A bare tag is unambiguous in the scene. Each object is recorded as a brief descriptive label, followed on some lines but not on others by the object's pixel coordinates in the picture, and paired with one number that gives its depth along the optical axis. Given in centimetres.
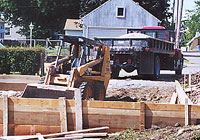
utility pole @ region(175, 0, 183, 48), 3766
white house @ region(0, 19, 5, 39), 8267
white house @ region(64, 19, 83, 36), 5102
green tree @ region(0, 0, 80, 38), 5100
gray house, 4278
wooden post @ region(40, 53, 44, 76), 2008
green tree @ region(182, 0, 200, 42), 10150
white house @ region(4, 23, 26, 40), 8381
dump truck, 1761
